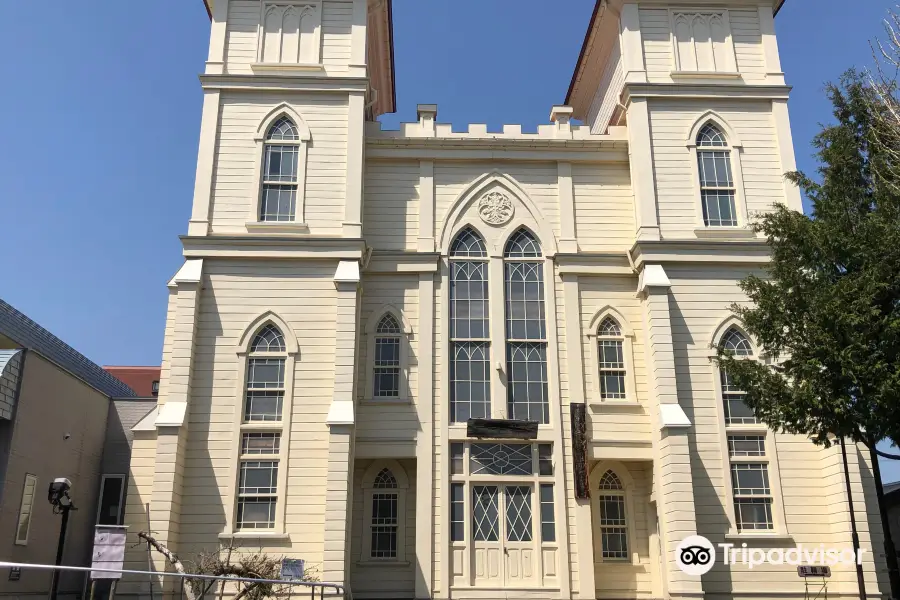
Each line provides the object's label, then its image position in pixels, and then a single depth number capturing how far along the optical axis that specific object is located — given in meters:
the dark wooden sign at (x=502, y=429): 20.95
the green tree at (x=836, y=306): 15.65
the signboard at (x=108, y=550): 12.87
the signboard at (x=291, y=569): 18.14
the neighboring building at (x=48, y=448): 19.70
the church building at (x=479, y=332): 19.89
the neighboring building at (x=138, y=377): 52.50
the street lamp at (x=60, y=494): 15.89
